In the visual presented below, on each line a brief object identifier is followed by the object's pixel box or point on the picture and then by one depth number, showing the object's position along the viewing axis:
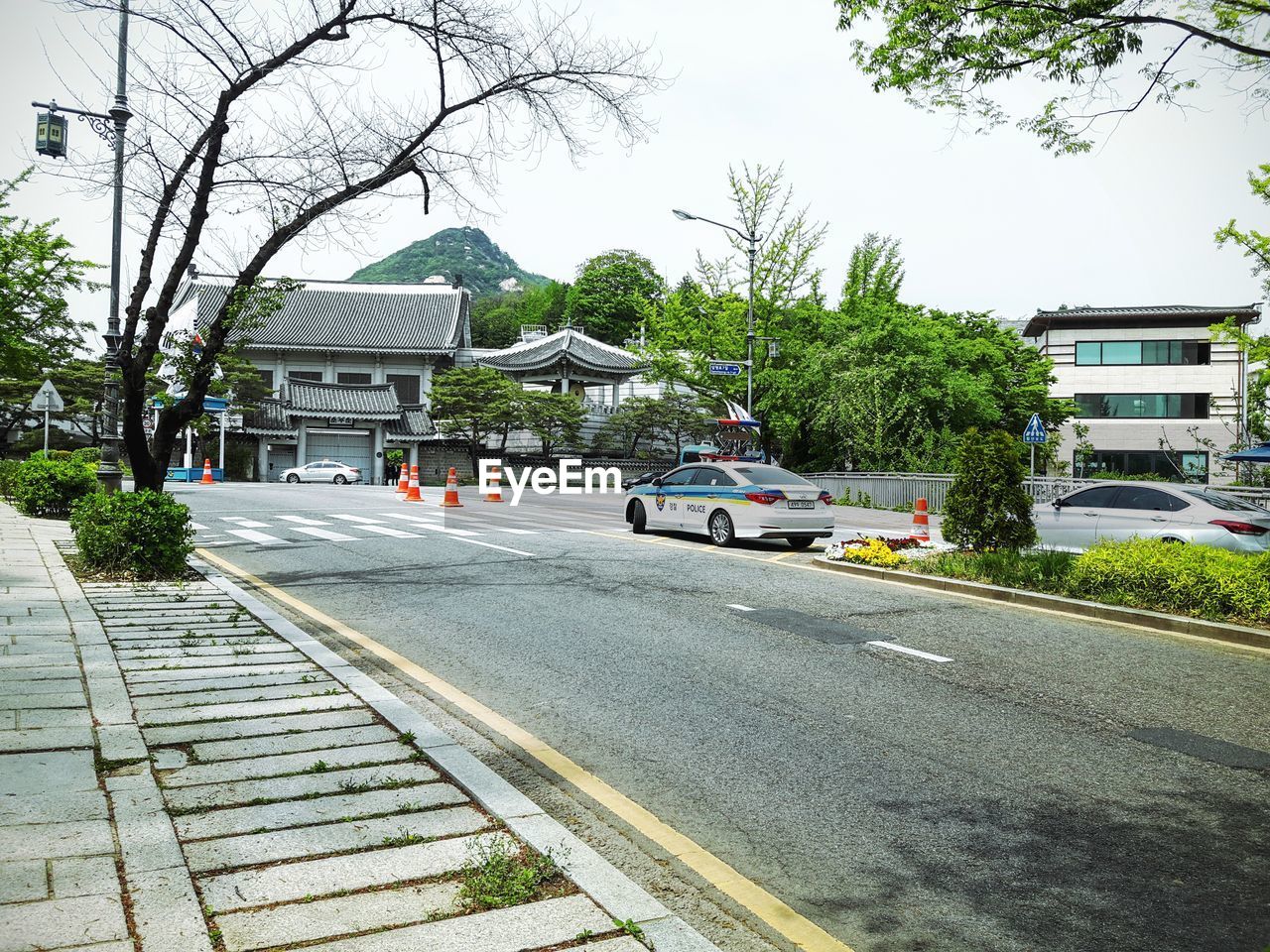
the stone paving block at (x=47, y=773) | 4.21
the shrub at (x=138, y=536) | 10.75
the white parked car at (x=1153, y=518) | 12.86
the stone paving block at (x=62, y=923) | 2.93
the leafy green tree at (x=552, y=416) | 48.97
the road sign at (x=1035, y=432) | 25.80
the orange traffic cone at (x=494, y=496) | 31.34
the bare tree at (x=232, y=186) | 11.36
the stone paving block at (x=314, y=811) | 3.92
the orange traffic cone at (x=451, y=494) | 25.34
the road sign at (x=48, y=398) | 21.89
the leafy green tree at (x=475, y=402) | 49.22
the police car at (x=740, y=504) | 15.61
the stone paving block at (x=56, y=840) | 3.55
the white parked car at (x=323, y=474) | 49.09
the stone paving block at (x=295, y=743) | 4.86
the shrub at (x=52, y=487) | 18.81
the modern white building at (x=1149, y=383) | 43.19
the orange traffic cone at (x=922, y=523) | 17.34
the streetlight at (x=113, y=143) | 12.24
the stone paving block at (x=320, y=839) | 3.65
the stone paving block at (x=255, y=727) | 5.09
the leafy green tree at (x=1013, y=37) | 8.98
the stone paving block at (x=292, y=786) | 4.21
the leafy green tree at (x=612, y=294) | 76.06
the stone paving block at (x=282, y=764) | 4.49
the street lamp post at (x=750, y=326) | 32.38
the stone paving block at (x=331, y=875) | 3.36
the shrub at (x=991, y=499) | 12.84
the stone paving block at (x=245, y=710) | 5.41
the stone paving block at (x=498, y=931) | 3.05
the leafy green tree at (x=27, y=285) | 21.66
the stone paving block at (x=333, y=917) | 3.09
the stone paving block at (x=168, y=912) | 2.99
